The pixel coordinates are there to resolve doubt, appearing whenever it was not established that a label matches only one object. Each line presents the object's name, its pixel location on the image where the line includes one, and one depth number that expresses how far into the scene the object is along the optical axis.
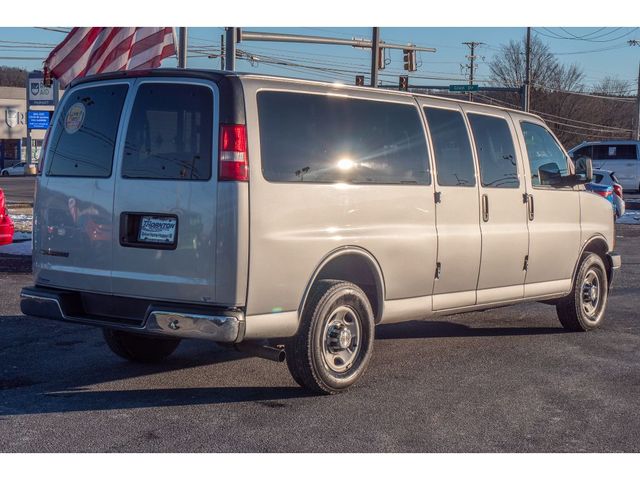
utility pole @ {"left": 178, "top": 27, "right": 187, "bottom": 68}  17.58
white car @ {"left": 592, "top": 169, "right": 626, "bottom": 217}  24.15
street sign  41.19
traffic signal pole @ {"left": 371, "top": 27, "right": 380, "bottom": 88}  29.56
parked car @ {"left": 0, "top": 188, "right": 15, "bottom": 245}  12.00
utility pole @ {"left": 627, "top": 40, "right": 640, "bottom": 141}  63.87
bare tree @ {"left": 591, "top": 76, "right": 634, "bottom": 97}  99.88
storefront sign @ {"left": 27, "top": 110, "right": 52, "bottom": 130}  75.75
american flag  16.41
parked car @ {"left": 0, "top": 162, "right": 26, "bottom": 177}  71.19
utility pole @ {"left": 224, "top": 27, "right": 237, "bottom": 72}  20.66
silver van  6.00
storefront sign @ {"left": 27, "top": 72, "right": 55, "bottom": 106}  72.78
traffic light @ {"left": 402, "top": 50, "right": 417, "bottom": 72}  35.50
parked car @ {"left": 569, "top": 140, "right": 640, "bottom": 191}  41.06
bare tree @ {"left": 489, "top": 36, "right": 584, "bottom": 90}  87.12
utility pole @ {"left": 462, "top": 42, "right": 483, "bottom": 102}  100.31
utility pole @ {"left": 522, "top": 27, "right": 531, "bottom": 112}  45.47
